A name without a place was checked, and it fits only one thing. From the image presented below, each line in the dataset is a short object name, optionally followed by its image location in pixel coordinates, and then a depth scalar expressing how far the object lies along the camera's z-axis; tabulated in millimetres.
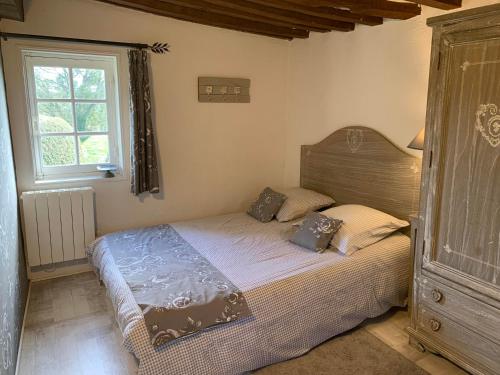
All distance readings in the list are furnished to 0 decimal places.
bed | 1883
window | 2959
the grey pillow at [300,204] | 3252
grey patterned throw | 1832
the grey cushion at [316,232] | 2617
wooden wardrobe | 1705
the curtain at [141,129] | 3066
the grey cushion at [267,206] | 3328
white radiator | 2918
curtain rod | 2698
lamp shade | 2398
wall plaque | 3475
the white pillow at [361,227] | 2574
